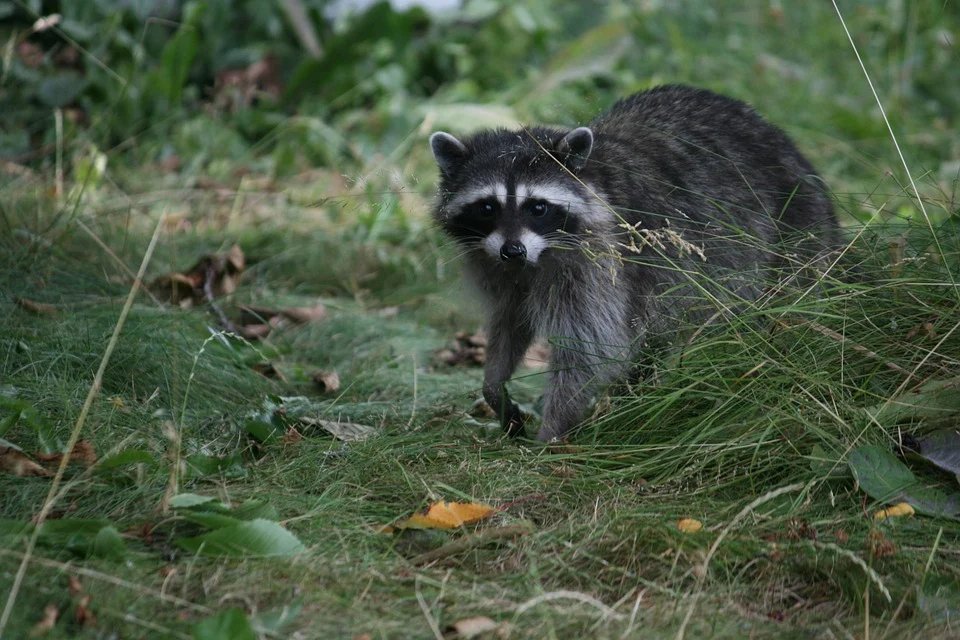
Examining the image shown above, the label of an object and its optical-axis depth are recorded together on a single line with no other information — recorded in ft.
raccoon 24.79
